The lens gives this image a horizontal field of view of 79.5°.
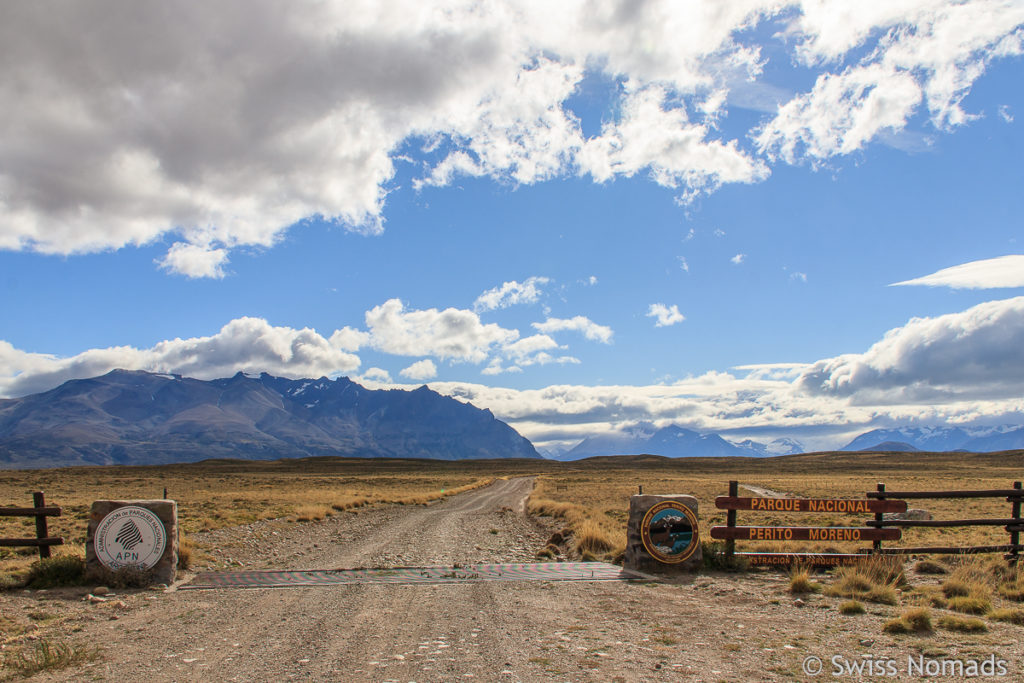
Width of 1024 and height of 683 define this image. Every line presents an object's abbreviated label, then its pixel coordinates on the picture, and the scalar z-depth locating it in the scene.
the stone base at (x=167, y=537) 11.67
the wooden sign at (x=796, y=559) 12.95
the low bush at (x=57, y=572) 11.51
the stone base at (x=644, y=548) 12.87
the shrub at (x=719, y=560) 13.15
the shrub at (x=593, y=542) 15.77
